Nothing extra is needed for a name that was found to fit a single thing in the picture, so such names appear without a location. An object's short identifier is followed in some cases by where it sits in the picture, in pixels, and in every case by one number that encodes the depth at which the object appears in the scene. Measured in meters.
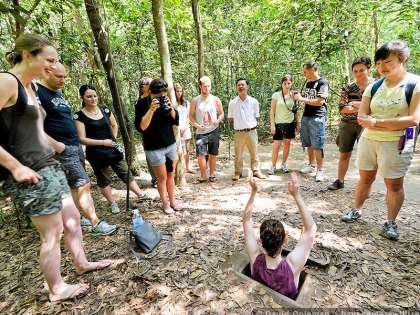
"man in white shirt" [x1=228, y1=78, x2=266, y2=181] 5.04
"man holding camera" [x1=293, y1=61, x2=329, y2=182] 4.39
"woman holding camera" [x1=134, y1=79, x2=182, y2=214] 3.06
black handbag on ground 2.60
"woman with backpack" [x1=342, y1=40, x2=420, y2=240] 2.43
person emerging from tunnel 1.97
